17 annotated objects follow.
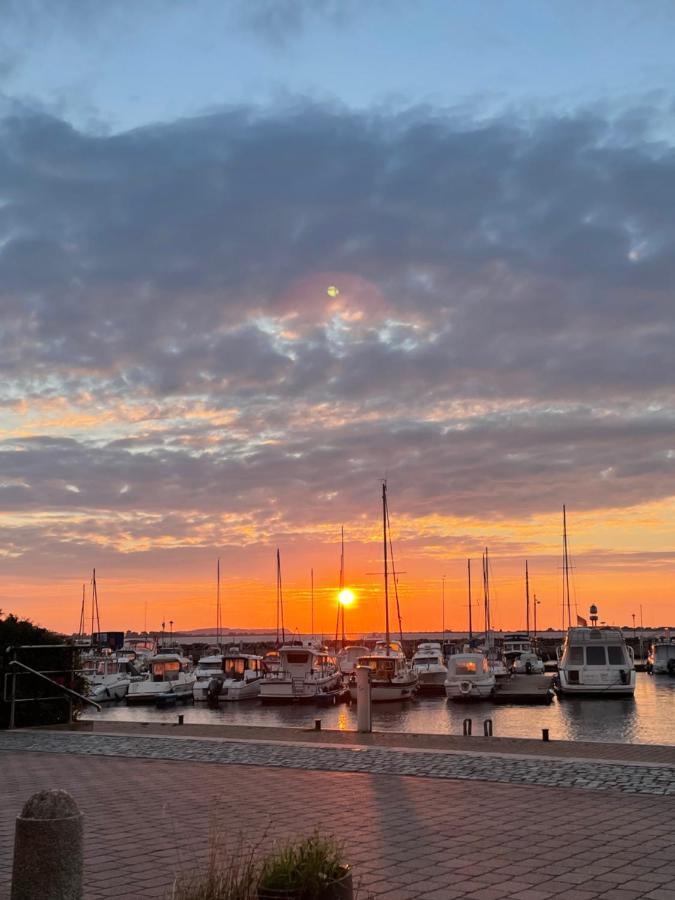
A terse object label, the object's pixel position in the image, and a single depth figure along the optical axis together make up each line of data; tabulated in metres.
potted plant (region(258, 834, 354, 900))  5.32
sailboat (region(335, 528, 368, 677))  68.25
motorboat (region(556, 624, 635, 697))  50.53
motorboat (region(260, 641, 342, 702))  54.81
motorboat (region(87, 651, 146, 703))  62.91
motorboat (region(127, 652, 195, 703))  59.44
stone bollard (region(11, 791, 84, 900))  5.48
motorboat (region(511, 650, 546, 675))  77.06
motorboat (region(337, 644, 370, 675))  68.31
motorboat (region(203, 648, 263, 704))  58.69
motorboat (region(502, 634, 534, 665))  91.56
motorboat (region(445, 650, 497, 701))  53.53
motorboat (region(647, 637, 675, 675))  81.62
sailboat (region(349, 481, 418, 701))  54.00
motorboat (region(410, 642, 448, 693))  59.84
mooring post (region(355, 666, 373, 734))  18.94
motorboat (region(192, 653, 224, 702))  59.34
